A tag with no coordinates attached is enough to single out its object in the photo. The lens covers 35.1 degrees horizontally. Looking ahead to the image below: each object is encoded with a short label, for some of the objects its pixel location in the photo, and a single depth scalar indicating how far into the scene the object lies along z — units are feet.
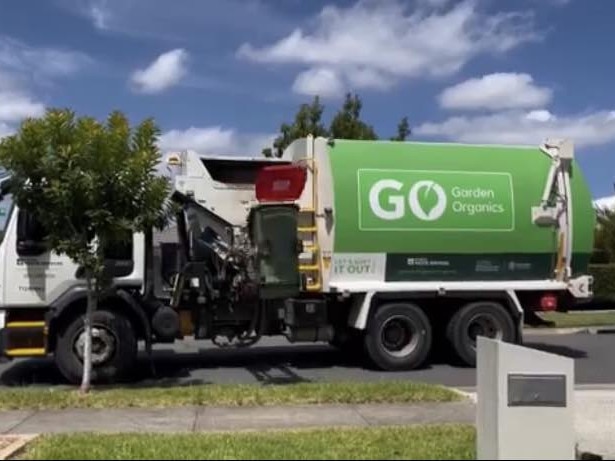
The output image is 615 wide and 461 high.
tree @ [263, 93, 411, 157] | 84.02
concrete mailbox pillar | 22.54
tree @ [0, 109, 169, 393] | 36.86
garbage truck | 42.32
